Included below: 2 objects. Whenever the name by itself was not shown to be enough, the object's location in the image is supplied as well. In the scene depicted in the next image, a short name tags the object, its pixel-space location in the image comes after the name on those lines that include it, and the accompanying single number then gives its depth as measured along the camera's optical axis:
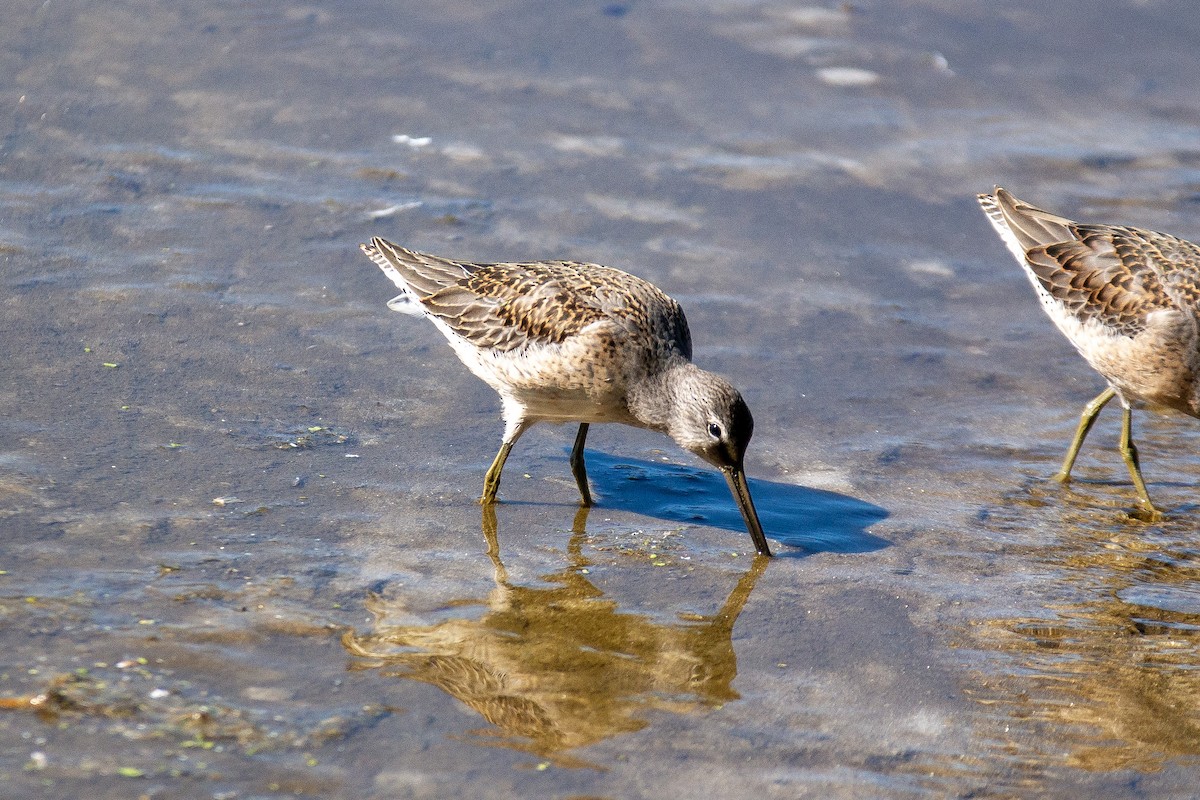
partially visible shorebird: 12.26
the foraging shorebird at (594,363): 10.91
